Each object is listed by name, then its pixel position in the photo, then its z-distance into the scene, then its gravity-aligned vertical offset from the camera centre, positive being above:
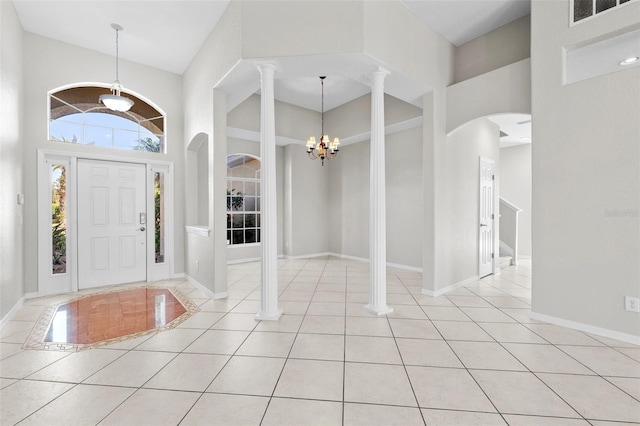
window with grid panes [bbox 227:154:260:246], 6.40 +0.32
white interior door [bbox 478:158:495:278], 4.82 -0.07
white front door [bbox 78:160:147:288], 4.27 -0.17
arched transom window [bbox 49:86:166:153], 4.11 +1.46
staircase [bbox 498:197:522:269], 6.11 -0.44
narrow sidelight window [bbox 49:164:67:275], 4.04 -0.08
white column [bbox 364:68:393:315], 3.38 +0.30
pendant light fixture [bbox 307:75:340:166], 5.29 +1.31
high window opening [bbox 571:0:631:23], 2.64 +2.02
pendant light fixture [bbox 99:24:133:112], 3.76 +1.57
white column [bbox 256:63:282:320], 3.17 +0.17
